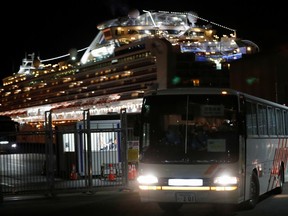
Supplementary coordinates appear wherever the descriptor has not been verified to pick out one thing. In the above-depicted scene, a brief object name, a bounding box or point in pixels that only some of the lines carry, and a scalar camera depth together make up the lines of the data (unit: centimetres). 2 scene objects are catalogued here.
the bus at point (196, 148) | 973
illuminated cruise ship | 8381
